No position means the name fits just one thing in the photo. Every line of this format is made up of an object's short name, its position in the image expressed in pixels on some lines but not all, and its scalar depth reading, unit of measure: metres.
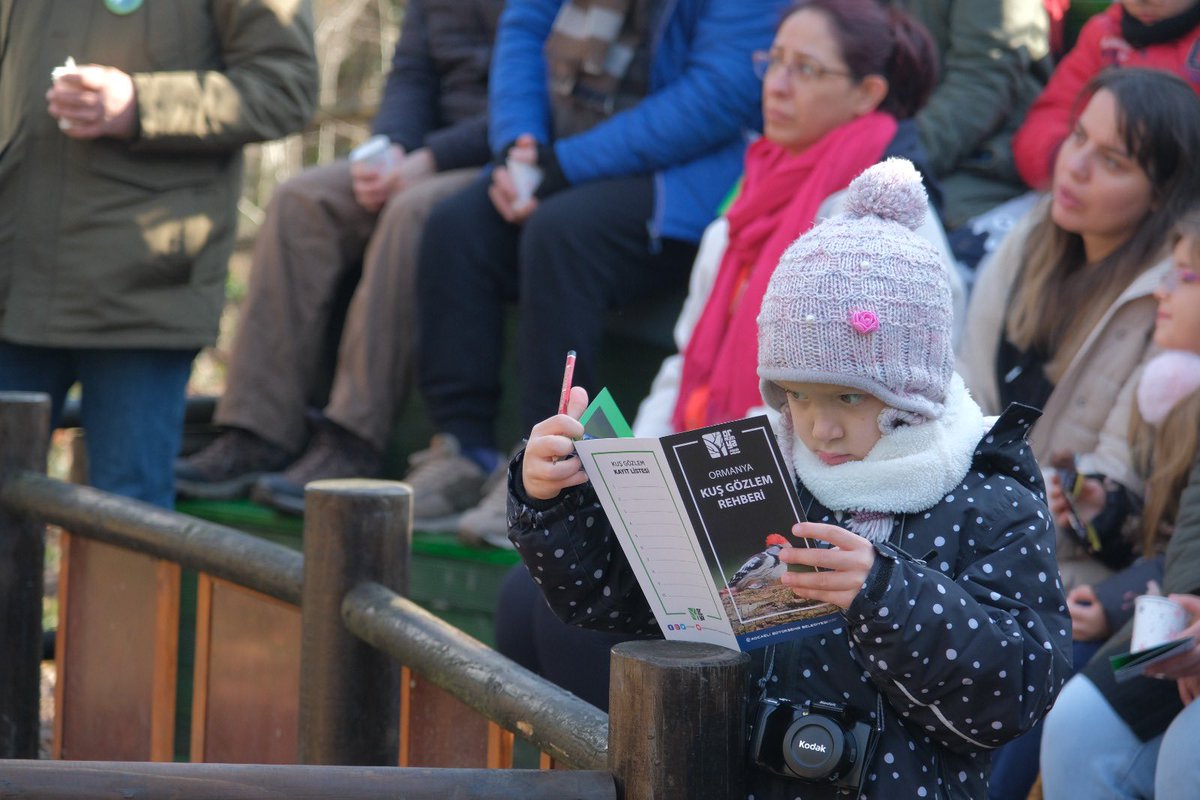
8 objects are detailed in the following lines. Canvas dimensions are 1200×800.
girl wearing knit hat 2.95
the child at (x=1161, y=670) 4.15
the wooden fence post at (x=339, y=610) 4.62
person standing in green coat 6.43
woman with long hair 5.33
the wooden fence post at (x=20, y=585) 6.29
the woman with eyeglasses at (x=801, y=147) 5.91
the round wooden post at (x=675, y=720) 2.92
